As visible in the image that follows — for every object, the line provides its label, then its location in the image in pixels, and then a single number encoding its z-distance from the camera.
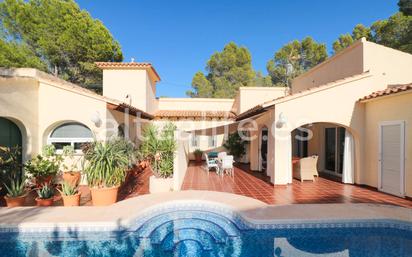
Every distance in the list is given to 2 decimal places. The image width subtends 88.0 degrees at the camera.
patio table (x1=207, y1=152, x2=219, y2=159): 20.14
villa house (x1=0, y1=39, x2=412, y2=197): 11.54
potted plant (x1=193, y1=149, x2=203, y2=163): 24.38
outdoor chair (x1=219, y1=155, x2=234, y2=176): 16.16
